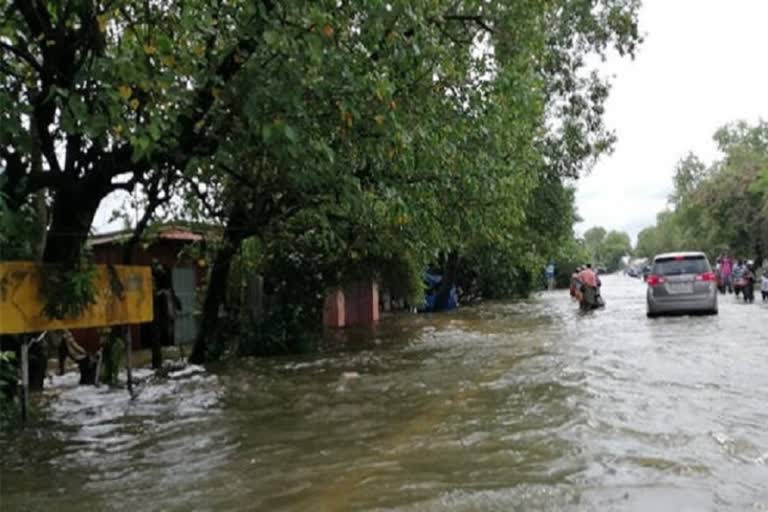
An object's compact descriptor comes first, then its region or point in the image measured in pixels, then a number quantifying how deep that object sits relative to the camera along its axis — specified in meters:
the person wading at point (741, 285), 27.47
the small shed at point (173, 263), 16.92
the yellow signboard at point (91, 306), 7.98
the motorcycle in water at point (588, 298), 25.45
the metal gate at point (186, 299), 19.61
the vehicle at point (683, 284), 20.11
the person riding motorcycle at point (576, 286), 26.72
